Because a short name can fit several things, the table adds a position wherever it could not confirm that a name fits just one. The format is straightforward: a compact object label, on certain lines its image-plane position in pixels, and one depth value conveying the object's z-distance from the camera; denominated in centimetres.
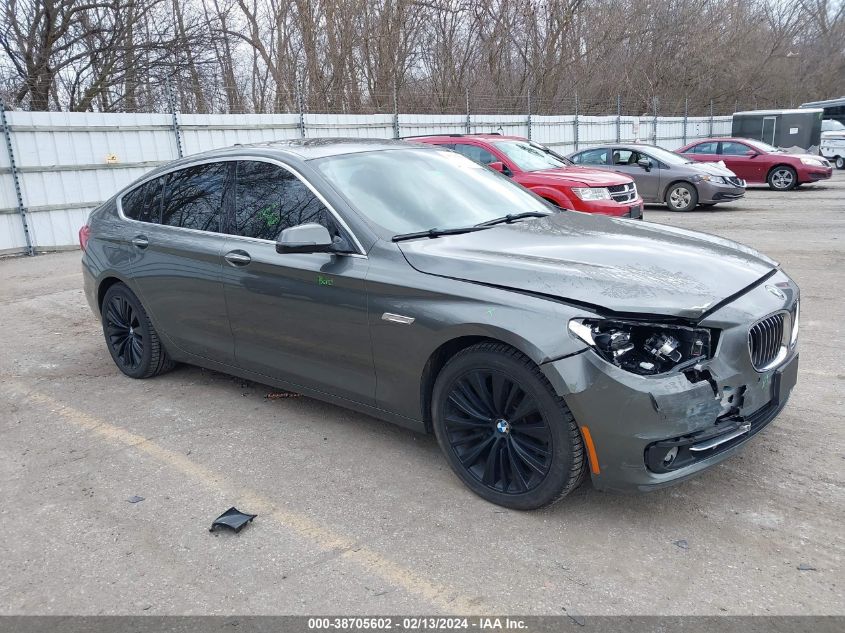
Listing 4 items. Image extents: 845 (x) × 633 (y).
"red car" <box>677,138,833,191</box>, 1886
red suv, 1007
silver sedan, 1490
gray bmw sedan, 293
